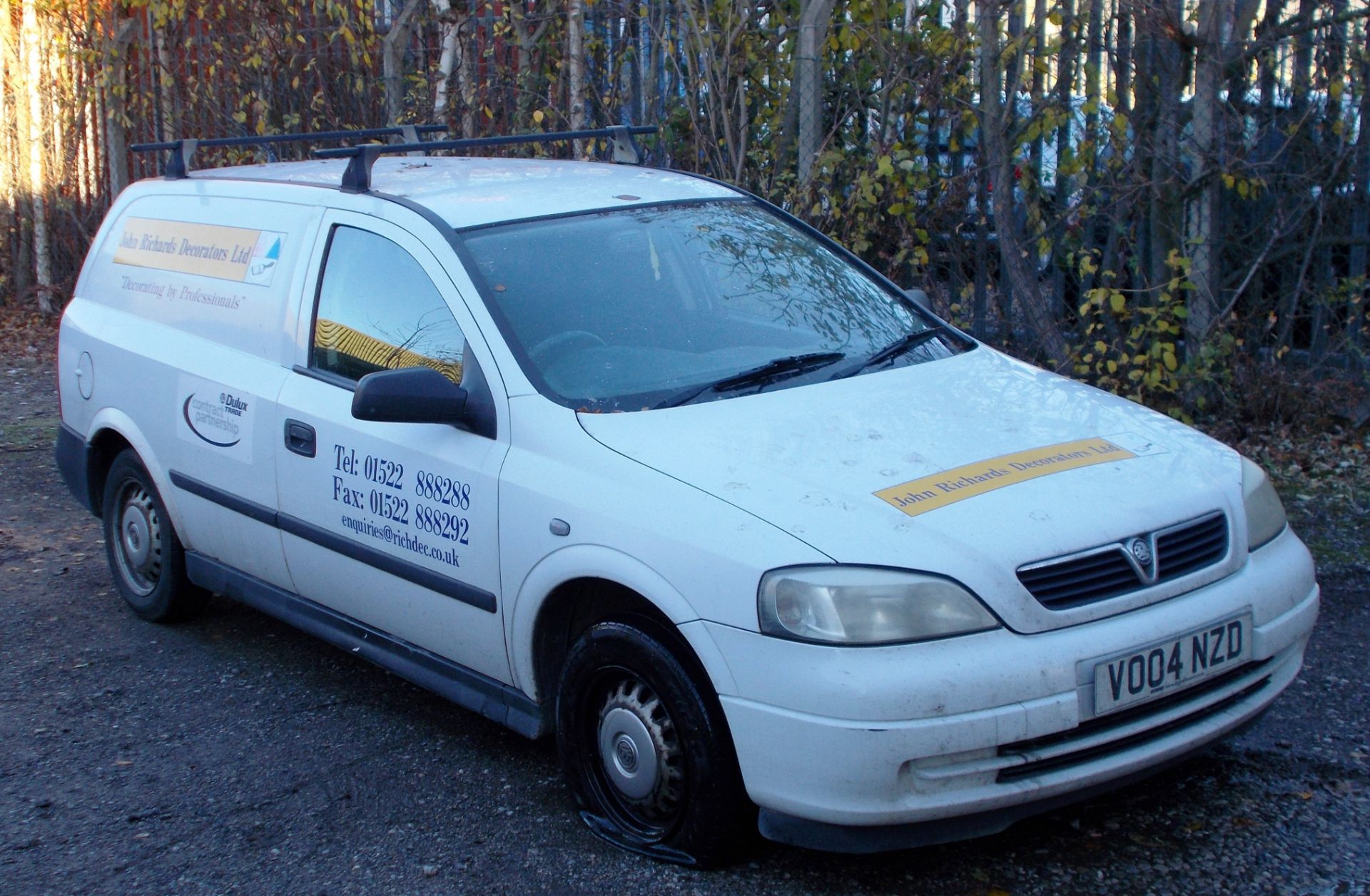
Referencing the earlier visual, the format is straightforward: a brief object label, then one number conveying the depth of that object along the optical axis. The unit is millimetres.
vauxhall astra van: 2977
